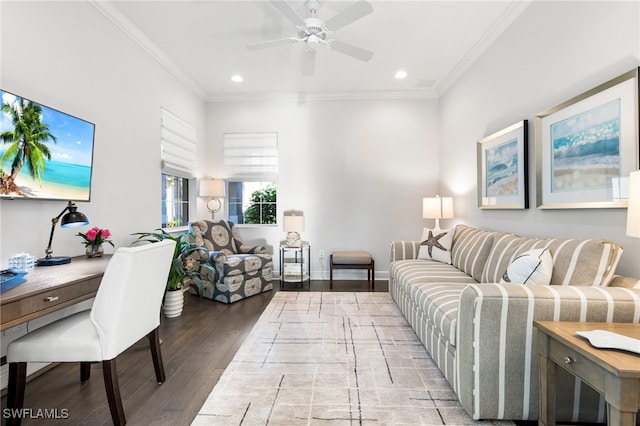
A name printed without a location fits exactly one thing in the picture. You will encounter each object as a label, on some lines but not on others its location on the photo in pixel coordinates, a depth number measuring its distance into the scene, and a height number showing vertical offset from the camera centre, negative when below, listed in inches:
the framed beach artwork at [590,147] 68.7 +16.9
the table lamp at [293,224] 176.7 -7.3
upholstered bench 169.3 -28.1
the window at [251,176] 192.7 +22.5
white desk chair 59.5 -25.2
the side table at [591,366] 39.2 -22.4
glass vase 92.7 -12.4
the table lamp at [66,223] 79.7 -3.2
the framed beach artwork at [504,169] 105.0 +16.7
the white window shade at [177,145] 146.9 +34.2
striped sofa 56.6 -22.9
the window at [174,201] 155.9 +5.6
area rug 65.2 -43.2
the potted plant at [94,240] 93.0 -8.9
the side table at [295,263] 177.6 -31.2
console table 53.1 -15.8
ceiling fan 90.4 +60.3
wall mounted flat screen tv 70.7 +15.3
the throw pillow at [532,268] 71.8 -13.5
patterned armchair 143.1 -26.4
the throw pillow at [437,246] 134.3 -15.3
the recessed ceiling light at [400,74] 159.3 +72.6
